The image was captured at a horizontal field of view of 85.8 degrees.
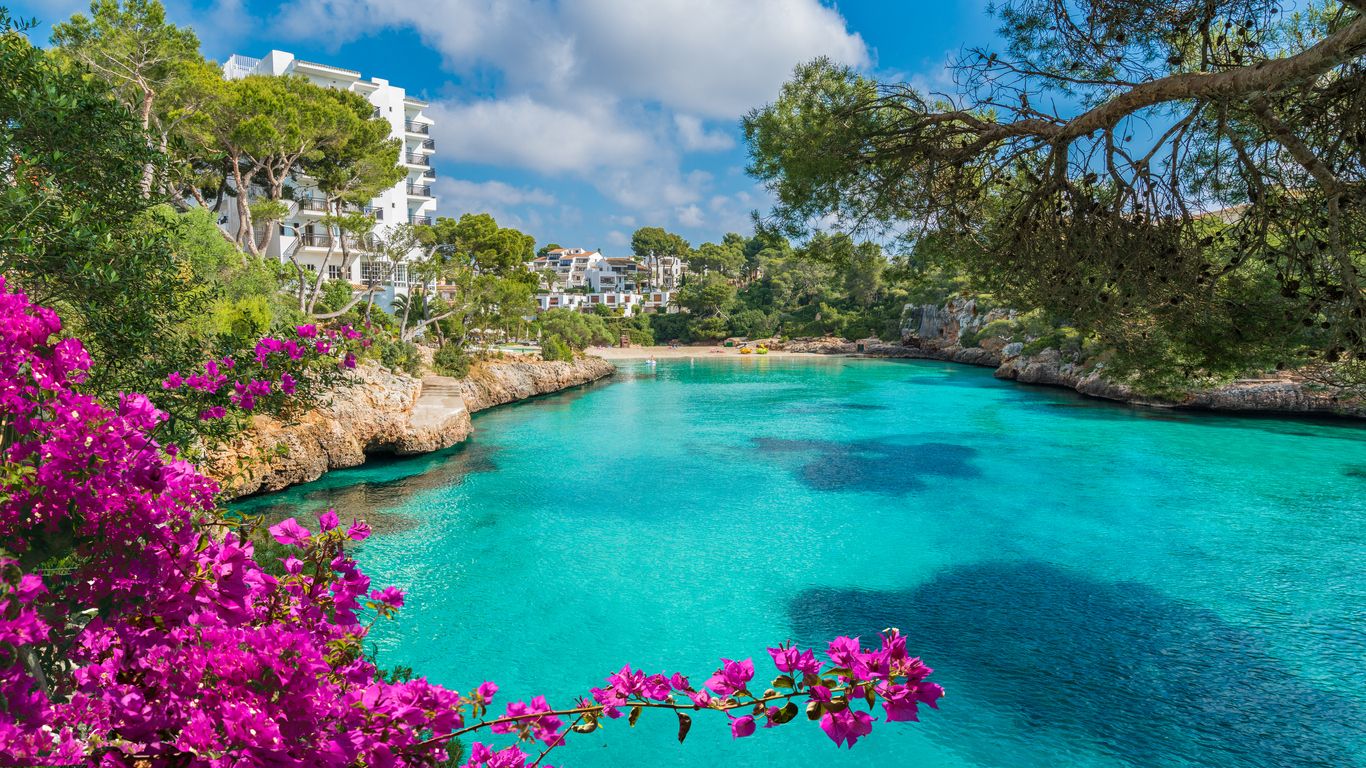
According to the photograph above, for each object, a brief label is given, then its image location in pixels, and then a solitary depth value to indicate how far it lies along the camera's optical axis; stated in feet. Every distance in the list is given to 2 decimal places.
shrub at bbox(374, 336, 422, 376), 75.46
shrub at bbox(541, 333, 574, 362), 126.31
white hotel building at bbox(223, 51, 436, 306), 108.27
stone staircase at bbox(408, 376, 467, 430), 65.51
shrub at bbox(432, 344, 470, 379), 93.30
